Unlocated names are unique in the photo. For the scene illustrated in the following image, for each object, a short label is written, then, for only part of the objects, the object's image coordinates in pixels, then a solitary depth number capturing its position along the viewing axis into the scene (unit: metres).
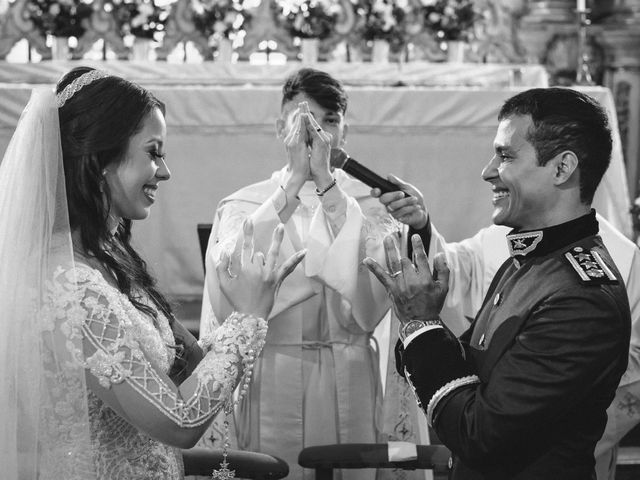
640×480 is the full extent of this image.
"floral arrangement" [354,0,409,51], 7.79
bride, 2.51
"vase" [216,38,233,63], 7.57
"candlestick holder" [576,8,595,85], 7.37
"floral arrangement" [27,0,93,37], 7.49
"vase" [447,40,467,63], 7.79
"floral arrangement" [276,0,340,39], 7.65
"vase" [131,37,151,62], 7.54
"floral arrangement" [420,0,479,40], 7.75
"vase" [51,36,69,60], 7.44
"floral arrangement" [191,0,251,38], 7.64
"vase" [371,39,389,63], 7.71
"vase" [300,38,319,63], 7.58
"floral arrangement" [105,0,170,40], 7.62
